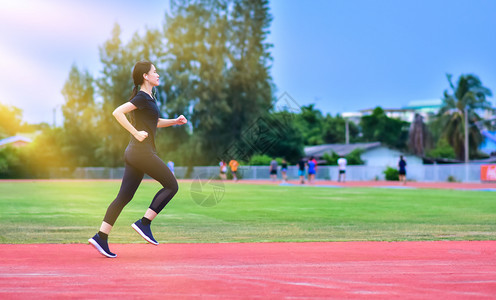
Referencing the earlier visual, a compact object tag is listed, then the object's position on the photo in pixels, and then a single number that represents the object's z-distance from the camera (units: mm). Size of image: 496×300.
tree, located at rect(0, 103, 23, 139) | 146750
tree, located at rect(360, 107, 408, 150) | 98188
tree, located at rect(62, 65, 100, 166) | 71125
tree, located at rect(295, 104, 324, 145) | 96088
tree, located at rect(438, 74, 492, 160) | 76812
